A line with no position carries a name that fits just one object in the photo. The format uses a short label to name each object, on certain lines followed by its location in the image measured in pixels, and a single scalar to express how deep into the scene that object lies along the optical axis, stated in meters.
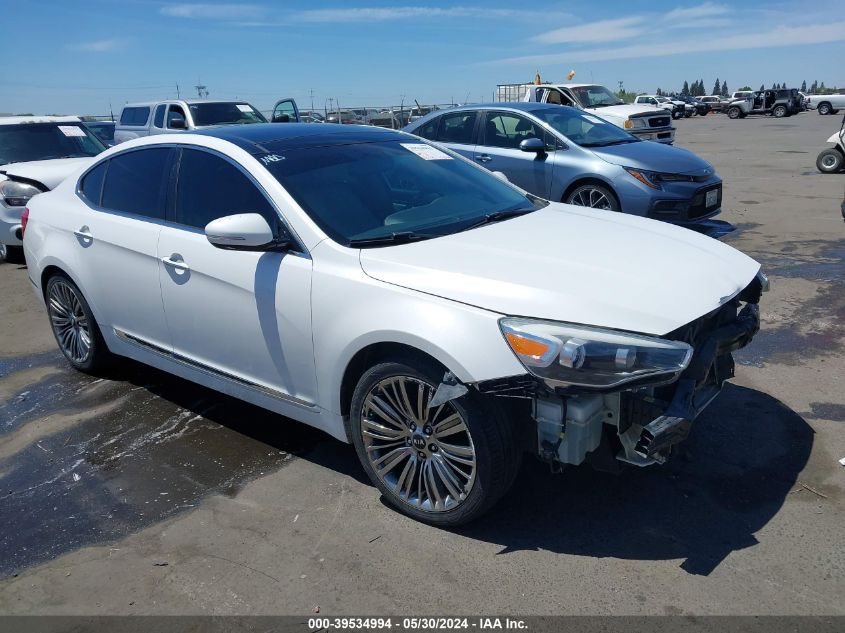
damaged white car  2.82
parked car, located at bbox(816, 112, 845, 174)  13.90
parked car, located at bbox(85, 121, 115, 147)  22.23
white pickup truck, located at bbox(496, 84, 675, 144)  16.16
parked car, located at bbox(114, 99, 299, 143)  14.66
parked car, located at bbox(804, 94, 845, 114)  43.22
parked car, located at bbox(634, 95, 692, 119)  47.41
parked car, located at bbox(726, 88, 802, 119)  44.25
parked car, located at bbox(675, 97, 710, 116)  54.31
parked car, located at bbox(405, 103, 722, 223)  8.27
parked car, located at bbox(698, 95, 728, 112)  57.47
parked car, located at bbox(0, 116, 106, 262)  8.84
